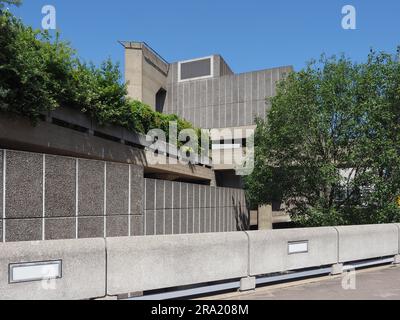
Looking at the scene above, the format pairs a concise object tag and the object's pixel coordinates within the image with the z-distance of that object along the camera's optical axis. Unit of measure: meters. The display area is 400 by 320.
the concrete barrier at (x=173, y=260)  5.98
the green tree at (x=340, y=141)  14.62
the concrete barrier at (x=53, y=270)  4.95
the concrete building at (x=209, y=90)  38.62
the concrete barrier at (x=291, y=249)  7.82
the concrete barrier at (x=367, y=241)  9.71
